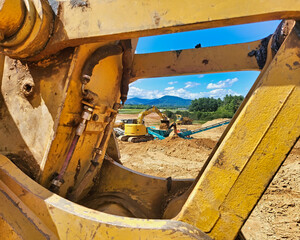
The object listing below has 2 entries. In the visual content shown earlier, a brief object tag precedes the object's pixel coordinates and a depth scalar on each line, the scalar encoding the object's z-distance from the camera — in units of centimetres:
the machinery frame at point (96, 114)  103
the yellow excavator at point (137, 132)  1039
